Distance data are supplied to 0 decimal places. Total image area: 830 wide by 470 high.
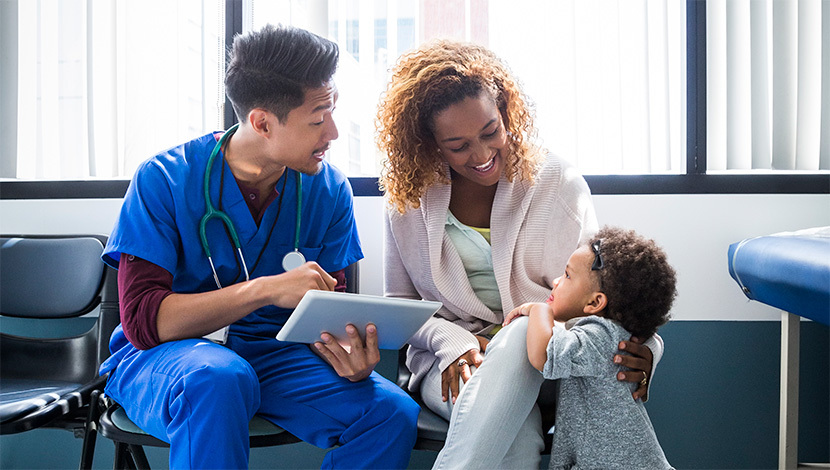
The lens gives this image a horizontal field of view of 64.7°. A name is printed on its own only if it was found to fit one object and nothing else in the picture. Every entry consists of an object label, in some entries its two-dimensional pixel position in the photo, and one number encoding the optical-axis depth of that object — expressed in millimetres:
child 1219
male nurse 1193
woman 1480
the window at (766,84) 2049
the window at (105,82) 2166
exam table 1306
